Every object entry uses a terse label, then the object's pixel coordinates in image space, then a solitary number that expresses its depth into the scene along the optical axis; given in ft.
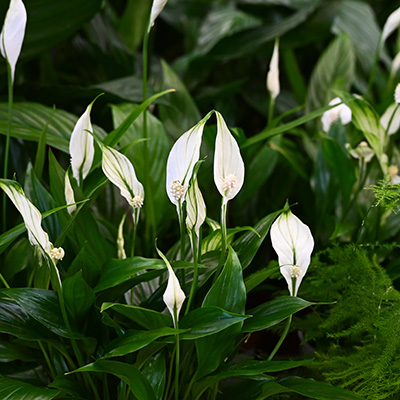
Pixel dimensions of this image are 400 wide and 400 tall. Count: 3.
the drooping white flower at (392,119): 7.29
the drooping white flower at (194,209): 6.35
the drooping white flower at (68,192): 6.59
